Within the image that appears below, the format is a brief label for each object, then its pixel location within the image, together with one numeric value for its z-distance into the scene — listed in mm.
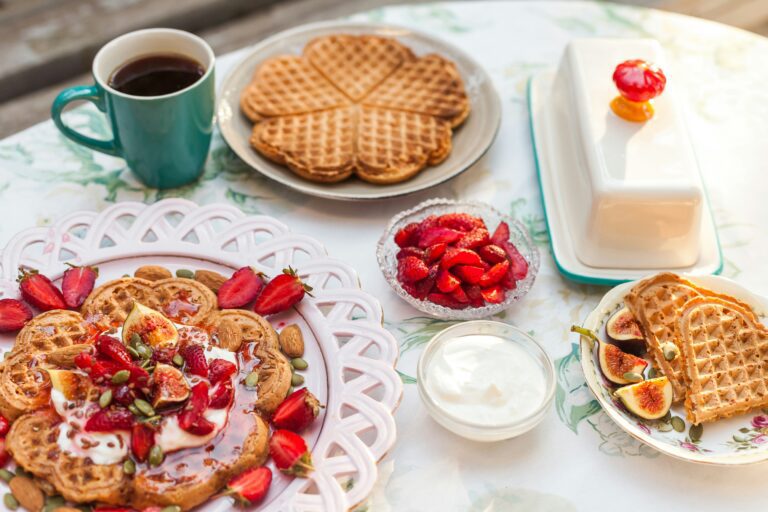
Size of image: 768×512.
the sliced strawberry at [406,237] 1007
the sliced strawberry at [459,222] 1006
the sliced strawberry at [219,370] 901
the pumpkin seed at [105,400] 880
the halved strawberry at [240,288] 959
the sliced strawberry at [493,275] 977
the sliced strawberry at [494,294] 976
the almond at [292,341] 937
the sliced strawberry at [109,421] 873
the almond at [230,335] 927
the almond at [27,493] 859
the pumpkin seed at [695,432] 912
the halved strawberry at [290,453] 873
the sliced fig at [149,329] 920
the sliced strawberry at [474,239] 987
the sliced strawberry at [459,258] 974
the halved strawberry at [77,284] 954
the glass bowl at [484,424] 892
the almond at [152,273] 975
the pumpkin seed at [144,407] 879
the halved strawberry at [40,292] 947
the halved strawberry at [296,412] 894
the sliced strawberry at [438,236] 988
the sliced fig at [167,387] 882
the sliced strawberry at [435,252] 982
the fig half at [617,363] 930
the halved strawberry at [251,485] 860
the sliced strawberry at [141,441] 872
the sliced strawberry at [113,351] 901
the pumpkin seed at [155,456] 867
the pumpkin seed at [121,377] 888
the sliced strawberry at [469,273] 974
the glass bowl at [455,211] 971
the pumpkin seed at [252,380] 910
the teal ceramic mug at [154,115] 1015
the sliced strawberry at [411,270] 976
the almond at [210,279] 972
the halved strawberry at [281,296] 955
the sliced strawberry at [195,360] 902
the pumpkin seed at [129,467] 866
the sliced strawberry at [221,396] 889
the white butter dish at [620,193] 989
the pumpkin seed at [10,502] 858
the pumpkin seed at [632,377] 925
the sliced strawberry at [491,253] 986
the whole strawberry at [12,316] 936
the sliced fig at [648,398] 915
